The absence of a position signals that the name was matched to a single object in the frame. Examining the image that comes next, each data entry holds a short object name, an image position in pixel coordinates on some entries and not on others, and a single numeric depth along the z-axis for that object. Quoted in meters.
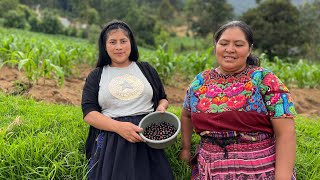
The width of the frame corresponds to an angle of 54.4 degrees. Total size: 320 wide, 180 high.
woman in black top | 2.05
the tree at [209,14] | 28.05
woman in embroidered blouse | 1.80
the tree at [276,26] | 18.89
